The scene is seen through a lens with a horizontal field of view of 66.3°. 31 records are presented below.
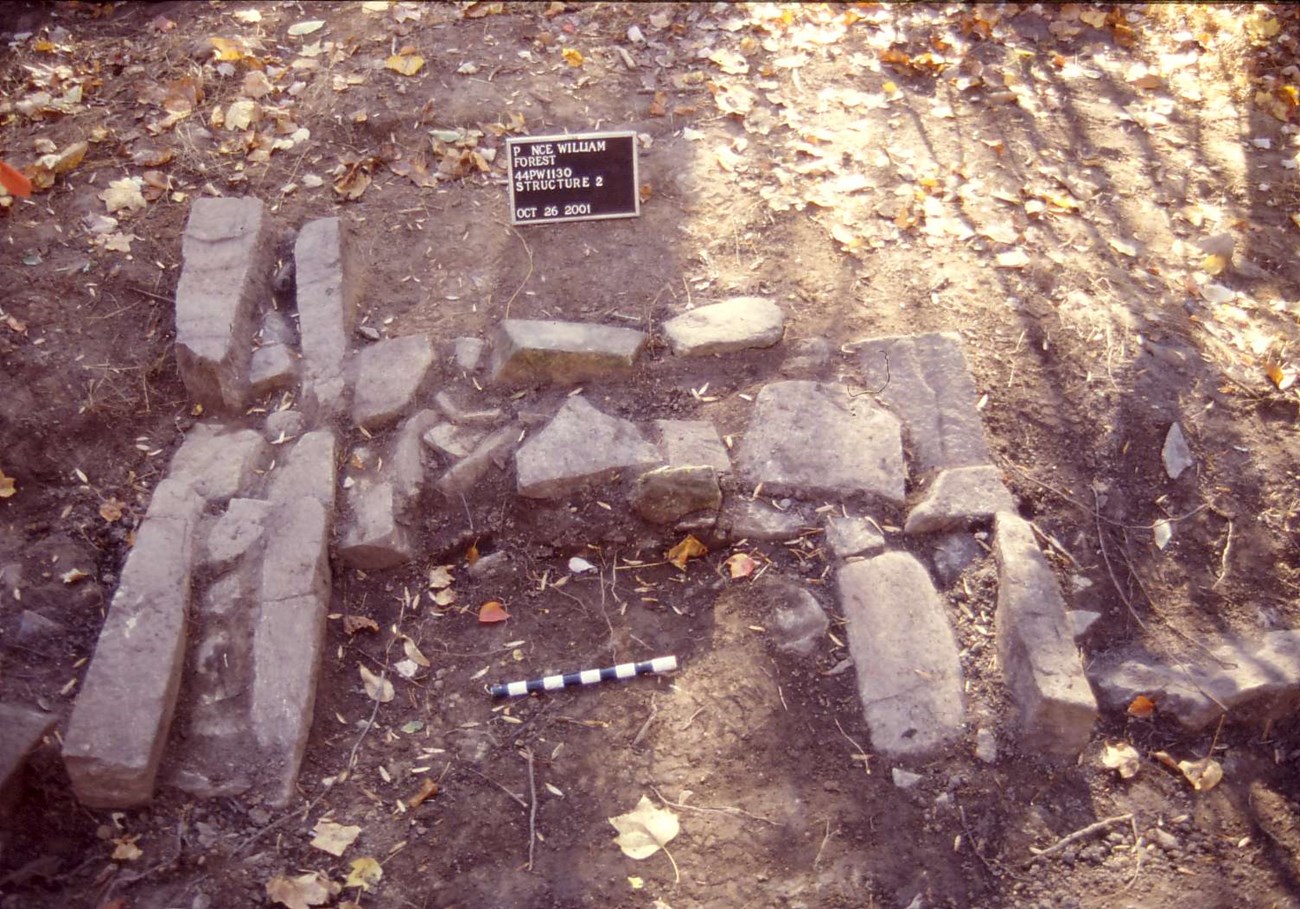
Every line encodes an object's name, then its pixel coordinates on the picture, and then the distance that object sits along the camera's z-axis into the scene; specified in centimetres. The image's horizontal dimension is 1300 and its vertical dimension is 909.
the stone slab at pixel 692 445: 323
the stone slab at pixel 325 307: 350
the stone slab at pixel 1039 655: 276
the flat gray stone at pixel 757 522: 316
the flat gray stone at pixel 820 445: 323
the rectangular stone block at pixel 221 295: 347
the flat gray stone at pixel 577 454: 316
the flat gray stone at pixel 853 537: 311
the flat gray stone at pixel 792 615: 297
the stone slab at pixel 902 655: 280
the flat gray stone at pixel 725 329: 356
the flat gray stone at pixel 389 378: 339
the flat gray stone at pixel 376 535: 309
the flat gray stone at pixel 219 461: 325
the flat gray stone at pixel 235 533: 305
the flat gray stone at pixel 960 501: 316
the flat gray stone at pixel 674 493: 308
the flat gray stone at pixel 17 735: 256
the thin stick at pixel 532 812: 261
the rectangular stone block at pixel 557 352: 342
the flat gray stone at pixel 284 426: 342
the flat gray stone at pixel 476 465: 321
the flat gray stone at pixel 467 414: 338
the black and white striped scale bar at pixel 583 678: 290
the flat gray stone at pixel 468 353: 352
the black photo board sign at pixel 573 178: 381
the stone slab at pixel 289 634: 274
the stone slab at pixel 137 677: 259
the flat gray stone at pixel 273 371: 352
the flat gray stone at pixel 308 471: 320
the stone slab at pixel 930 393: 333
